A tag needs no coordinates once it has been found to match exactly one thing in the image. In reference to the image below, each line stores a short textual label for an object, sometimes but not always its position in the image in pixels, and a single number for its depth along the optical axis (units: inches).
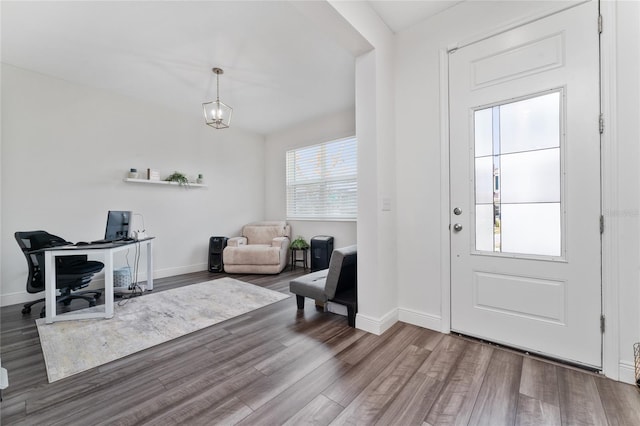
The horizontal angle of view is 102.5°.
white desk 99.7
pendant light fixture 127.0
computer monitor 122.1
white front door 67.2
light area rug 77.5
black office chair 108.3
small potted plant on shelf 176.6
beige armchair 180.1
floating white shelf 157.6
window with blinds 190.1
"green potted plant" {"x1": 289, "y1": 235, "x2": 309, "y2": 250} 202.7
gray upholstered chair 97.8
